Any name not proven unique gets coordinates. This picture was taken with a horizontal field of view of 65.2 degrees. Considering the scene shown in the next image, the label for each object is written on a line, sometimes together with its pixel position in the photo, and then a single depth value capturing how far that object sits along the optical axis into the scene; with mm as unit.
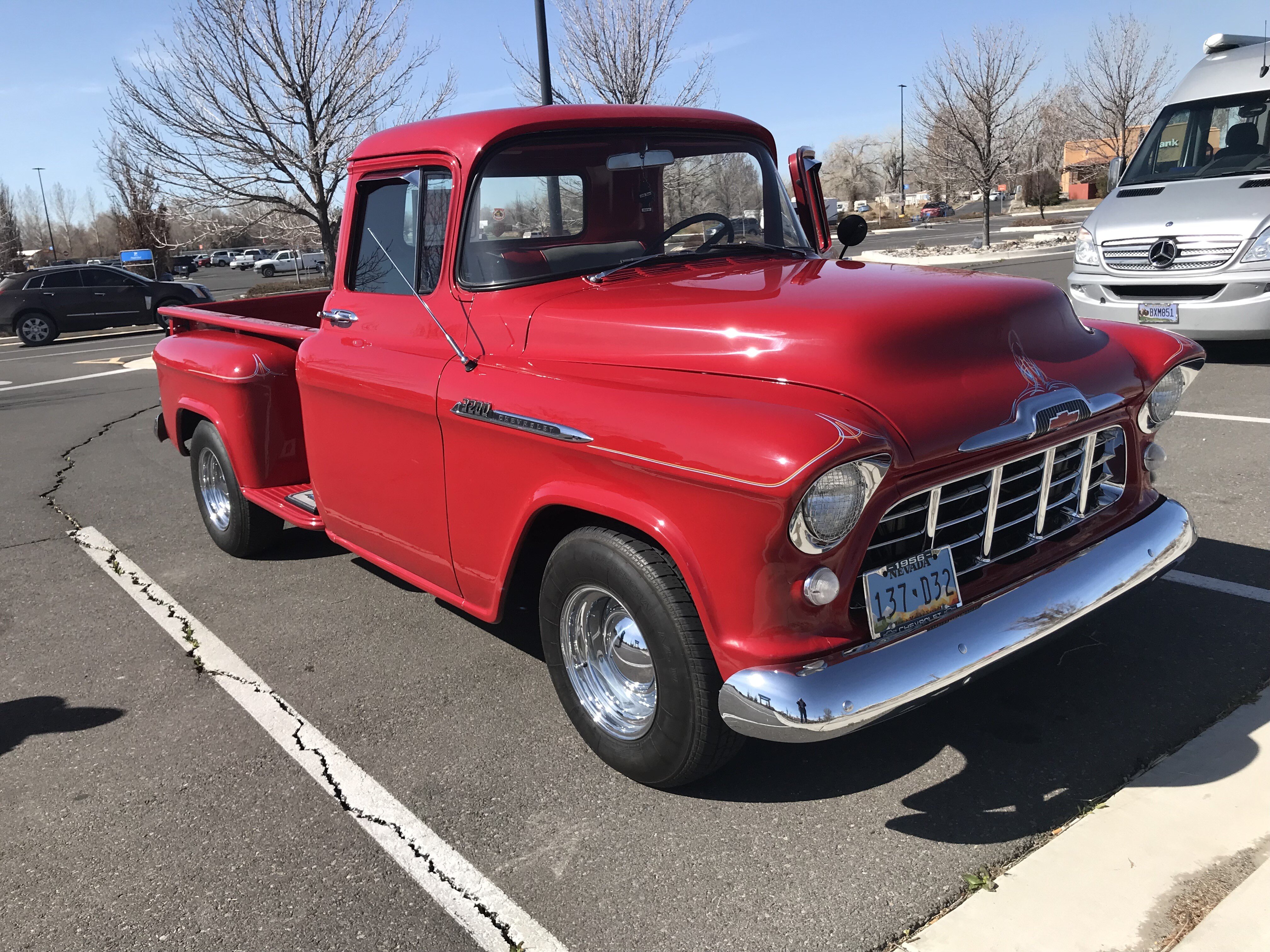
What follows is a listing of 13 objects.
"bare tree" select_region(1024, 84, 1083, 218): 41906
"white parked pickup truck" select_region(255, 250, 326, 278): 52594
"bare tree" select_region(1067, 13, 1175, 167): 31156
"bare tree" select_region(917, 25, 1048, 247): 26484
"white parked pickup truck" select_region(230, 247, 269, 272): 63438
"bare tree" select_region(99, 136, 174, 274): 16875
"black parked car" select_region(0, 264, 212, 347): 21109
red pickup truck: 2455
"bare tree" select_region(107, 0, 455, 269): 15258
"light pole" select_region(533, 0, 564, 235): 11625
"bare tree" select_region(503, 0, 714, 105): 17469
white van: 7617
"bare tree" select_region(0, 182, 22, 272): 53875
